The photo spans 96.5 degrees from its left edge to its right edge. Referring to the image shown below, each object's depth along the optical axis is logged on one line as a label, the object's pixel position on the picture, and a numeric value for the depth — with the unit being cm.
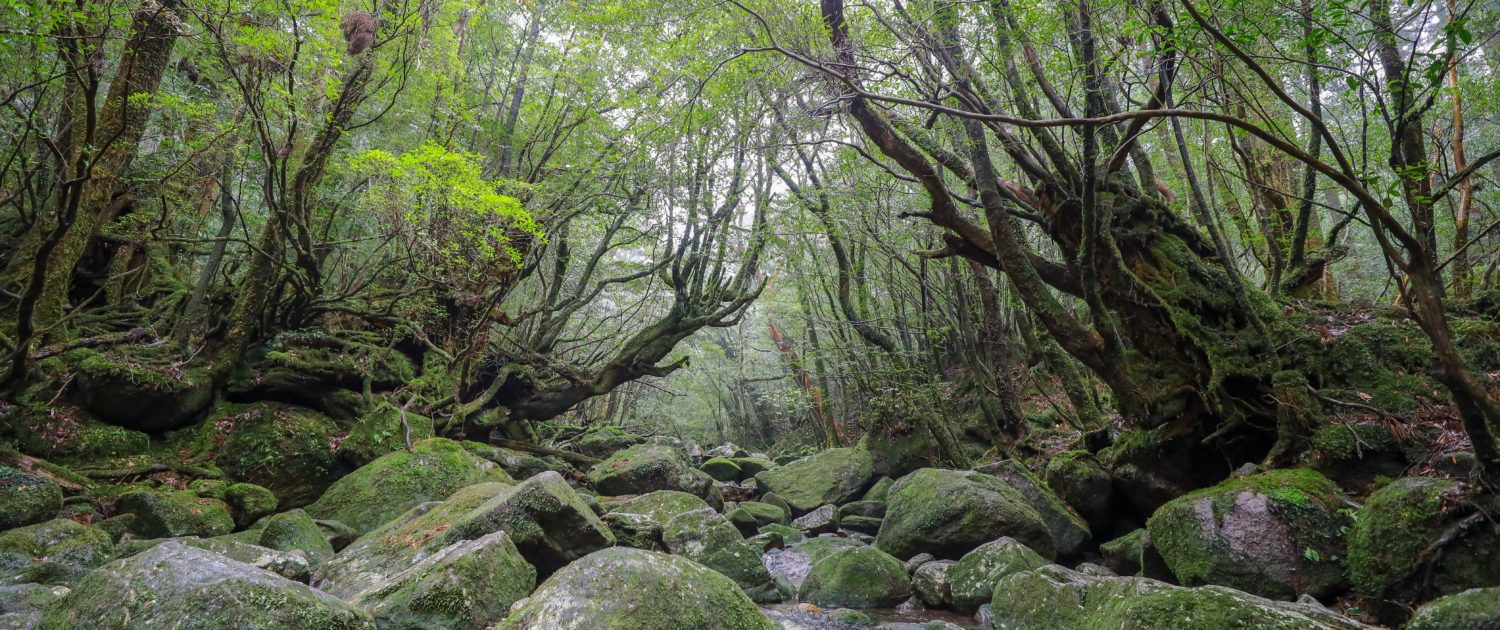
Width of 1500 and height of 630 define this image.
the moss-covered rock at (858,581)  643
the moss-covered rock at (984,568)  597
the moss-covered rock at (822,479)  1219
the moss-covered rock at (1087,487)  786
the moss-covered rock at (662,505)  784
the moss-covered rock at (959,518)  714
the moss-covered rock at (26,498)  552
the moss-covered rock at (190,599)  302
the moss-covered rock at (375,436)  899
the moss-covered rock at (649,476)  1117
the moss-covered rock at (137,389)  758
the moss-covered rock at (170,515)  616
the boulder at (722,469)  1645
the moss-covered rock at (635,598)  340
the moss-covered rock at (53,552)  479
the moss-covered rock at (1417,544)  397
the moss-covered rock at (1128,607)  323
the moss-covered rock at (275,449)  817
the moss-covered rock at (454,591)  399
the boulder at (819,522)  1052
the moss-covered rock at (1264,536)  468
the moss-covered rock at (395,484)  759
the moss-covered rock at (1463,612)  306
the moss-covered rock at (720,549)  672
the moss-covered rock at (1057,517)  750
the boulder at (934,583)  621
